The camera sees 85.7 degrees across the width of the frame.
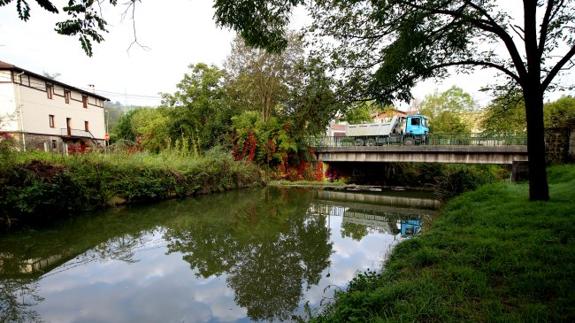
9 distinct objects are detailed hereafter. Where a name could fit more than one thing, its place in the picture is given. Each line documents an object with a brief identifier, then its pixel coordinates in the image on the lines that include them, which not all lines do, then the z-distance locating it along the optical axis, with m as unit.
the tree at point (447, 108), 34.09
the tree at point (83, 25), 2.82
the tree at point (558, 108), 21.88
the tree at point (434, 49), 6.33
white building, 23.19
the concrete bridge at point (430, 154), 18.12
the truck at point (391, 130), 24.36
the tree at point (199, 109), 24.06
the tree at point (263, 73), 24.03
